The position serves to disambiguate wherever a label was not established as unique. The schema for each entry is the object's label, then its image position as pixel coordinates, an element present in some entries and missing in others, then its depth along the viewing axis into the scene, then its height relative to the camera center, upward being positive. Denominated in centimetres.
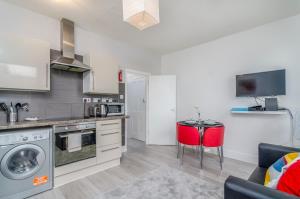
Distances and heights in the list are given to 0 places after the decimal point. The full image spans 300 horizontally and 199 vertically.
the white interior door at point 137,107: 467 -26
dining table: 271 -48
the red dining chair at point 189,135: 267 -67
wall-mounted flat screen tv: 256 +27
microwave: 305 -20
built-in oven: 209 -64
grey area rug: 190 -124
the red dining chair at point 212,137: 261 -67
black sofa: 90 -59
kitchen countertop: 172 -31
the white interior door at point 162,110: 426 -31
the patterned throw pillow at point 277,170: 113 -62
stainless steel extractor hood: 249 +90
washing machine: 172 -79
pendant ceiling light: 151 +91
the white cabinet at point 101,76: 280 +46
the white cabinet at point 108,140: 255 -73
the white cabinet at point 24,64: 195 +51
